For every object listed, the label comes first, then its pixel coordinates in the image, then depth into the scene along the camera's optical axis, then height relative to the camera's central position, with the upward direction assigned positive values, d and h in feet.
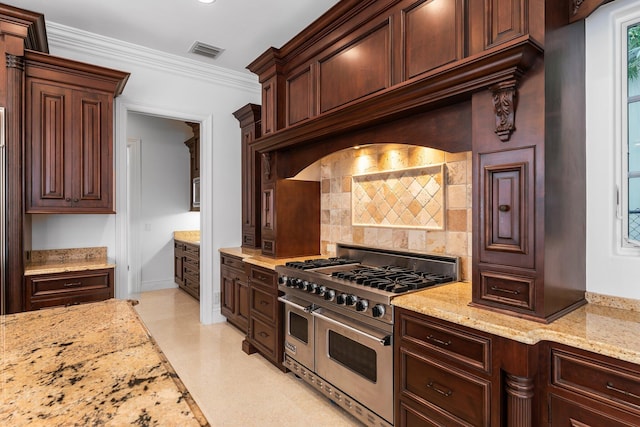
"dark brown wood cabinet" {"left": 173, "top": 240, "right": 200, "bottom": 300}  16.70 -2.88
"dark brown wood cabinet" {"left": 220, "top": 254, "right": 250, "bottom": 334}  12.27 -3.02
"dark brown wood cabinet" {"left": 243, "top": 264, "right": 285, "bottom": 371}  9.84 -3.13
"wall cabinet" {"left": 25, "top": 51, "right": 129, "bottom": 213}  9.29 +2.10
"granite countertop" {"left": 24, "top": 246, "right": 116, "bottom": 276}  9.45 -1.52
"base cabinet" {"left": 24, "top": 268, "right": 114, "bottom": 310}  9.07 -2.09
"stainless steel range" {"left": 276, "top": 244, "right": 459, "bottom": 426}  6.67 -2.36
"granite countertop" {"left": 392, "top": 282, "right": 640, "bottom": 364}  4.20 -1.59
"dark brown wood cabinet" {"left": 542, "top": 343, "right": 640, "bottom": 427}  4.05 -2.22
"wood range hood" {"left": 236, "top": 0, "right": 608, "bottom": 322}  5.05 +1.64
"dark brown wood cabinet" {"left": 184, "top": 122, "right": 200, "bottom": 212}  18.63 +2.38
